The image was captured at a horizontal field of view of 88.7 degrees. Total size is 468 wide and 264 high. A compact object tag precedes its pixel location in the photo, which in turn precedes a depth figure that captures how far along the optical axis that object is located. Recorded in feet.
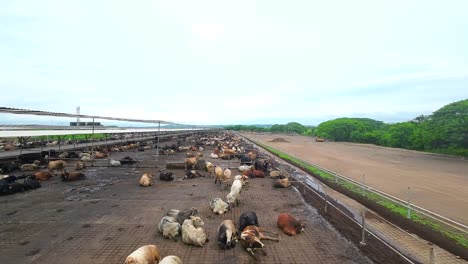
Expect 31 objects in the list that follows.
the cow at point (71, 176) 64.03
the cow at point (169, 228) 32.71
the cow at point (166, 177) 68.33
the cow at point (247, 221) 34.94
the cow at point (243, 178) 64.63
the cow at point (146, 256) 23.53
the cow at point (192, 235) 30.66
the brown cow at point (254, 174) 75.90
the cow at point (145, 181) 61.36
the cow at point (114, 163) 88.67
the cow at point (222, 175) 65.85
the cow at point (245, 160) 97.66
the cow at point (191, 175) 72.25
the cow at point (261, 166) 82.93
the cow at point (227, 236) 30.34
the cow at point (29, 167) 75.46
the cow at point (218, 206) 42.42
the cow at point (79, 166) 78.66
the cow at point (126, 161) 94.02
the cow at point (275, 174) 74.79
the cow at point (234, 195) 46.78
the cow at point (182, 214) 36.04
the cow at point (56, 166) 74.79
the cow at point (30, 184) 54.75
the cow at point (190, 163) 85.51
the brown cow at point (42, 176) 63.36
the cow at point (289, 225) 35.32
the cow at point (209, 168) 81.03
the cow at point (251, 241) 29.89
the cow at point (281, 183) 63.31
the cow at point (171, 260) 23.59
